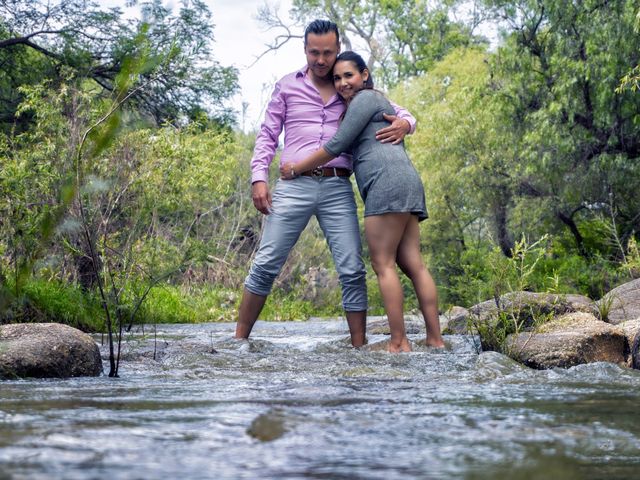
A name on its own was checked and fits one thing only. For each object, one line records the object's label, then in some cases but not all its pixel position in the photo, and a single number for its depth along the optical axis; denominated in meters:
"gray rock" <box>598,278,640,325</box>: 7.59
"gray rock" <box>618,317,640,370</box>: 5.02
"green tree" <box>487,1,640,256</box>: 16.39
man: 5.86
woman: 5.51
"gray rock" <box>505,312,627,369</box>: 4.96
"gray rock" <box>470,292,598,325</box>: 6.33
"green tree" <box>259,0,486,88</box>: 42.16
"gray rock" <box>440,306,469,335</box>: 9.00
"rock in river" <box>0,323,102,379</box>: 4.39
